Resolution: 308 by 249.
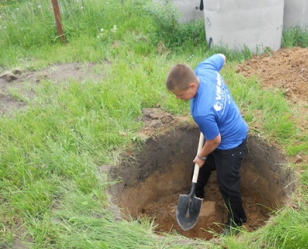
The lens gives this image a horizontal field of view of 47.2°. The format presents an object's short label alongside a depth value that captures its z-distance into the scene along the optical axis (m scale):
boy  2.65
